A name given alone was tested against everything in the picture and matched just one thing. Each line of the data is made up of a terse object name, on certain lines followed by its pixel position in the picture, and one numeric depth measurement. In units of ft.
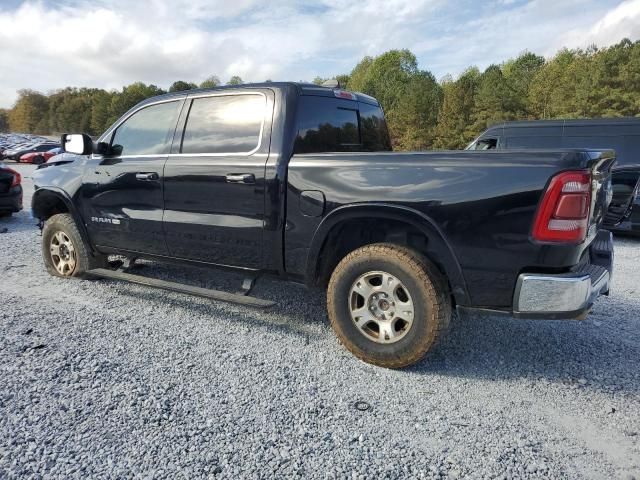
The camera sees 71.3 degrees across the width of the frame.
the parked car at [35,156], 100.13
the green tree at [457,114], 127.85
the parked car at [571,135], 30.66
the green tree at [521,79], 123.34
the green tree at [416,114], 139.44
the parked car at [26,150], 107.76
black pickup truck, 8.49
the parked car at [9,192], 27.91
